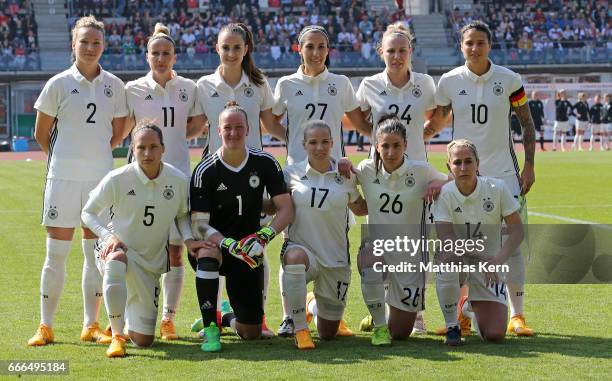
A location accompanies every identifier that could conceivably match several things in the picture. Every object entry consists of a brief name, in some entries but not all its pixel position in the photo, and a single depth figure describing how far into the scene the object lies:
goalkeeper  11.87
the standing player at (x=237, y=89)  13.37
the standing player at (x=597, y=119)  61.22
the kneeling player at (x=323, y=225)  12.32
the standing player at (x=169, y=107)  13.14
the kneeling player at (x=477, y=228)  12.01
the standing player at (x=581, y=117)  61.72
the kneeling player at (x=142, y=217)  11.98
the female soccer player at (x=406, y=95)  13.34
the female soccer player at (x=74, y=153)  12.66
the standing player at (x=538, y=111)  62.97
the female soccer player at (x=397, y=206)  12.27
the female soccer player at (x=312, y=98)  13.57
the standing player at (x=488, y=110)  13.20
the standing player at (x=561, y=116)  62.09
